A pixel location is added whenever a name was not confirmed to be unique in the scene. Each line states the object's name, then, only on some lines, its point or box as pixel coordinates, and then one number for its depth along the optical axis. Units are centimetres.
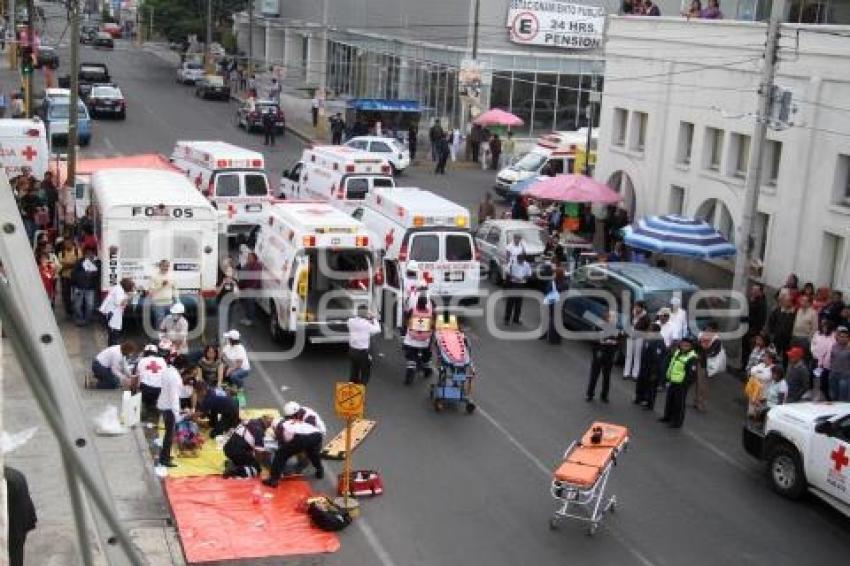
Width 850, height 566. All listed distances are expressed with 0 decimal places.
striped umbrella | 2338
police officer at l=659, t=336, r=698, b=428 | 1688
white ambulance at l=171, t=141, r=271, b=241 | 2697
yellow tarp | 1408
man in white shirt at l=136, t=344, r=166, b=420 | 1541
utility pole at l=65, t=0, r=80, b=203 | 2497
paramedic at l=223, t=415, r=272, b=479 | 1398
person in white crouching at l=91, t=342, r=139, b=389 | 1625
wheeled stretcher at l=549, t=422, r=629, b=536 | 1280
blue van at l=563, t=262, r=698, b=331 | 2070
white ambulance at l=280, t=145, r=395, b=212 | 2777
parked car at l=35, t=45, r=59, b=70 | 6412
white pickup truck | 1362
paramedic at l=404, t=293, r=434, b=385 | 1805
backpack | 1263
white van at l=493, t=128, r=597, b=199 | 3778
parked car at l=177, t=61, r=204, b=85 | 6856
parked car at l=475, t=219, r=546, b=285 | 2567
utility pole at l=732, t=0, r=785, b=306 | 2058
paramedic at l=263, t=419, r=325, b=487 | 1371
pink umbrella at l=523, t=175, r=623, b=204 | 2884
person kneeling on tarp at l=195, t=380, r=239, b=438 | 1522
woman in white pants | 1907
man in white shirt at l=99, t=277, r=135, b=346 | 1820
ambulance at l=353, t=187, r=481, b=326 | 2134
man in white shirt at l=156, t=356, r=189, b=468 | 1438
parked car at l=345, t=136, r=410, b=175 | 4156
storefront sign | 5056
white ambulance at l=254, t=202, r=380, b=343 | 1916
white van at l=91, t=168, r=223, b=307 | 1944
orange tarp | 1206
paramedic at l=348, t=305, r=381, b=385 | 1731
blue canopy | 4766
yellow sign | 1285
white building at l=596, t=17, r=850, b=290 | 2364
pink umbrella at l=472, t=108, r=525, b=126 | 4672
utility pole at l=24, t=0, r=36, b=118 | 3741
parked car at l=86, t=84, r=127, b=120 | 5091
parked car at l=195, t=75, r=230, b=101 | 6175
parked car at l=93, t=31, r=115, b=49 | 9260
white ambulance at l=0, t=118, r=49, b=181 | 2756
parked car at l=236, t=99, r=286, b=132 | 5000
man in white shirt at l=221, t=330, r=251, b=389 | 1661
